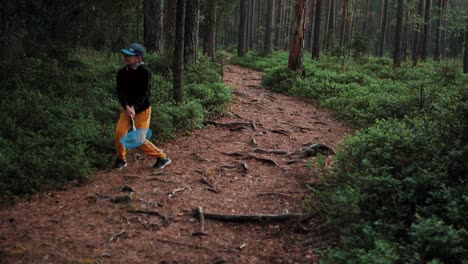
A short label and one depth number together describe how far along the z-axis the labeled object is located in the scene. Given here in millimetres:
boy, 7007
